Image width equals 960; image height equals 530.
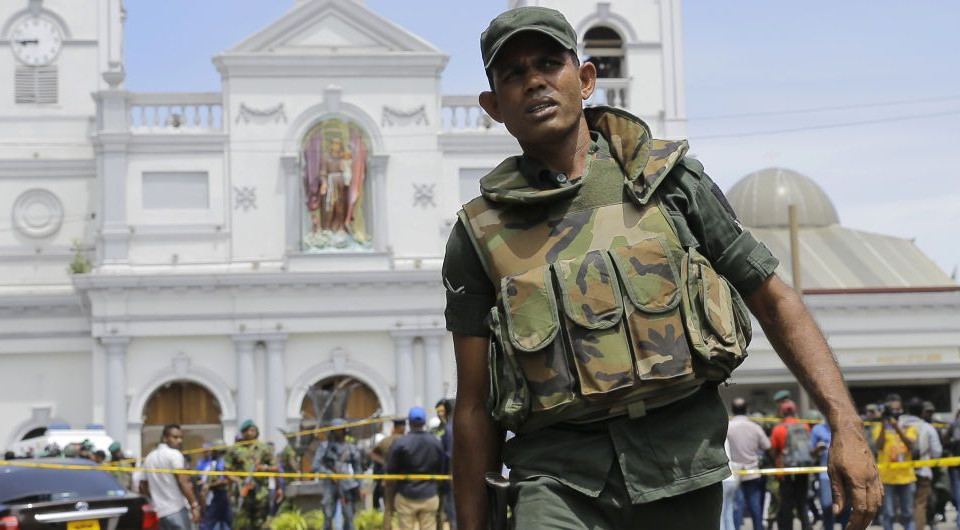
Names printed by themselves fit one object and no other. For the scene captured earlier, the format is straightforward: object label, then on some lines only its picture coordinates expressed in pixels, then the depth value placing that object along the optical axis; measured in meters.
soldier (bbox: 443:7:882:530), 3.42
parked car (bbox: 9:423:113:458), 28.30
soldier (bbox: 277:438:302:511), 19.62
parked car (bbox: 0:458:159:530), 11.67
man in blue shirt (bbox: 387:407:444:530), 14.78
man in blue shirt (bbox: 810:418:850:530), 15.30
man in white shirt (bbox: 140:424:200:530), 14.16
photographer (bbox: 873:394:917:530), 14.53
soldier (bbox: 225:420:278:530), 17.31
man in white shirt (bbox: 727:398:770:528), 14.98
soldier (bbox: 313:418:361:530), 18.31
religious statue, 37.25
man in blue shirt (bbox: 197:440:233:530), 16.94
